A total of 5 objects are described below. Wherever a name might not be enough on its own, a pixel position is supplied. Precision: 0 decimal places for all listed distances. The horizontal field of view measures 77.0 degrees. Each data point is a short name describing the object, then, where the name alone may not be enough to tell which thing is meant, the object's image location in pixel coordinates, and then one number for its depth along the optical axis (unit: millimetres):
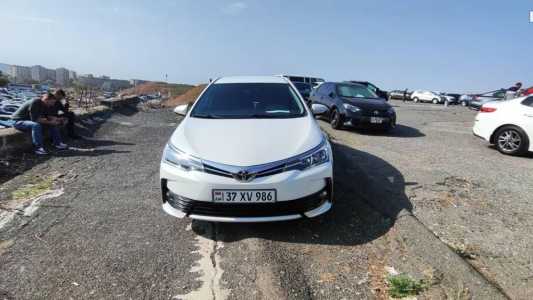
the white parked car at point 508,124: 6711
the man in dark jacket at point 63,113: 7023
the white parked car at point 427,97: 35250
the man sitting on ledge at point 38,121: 6212
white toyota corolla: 2859
